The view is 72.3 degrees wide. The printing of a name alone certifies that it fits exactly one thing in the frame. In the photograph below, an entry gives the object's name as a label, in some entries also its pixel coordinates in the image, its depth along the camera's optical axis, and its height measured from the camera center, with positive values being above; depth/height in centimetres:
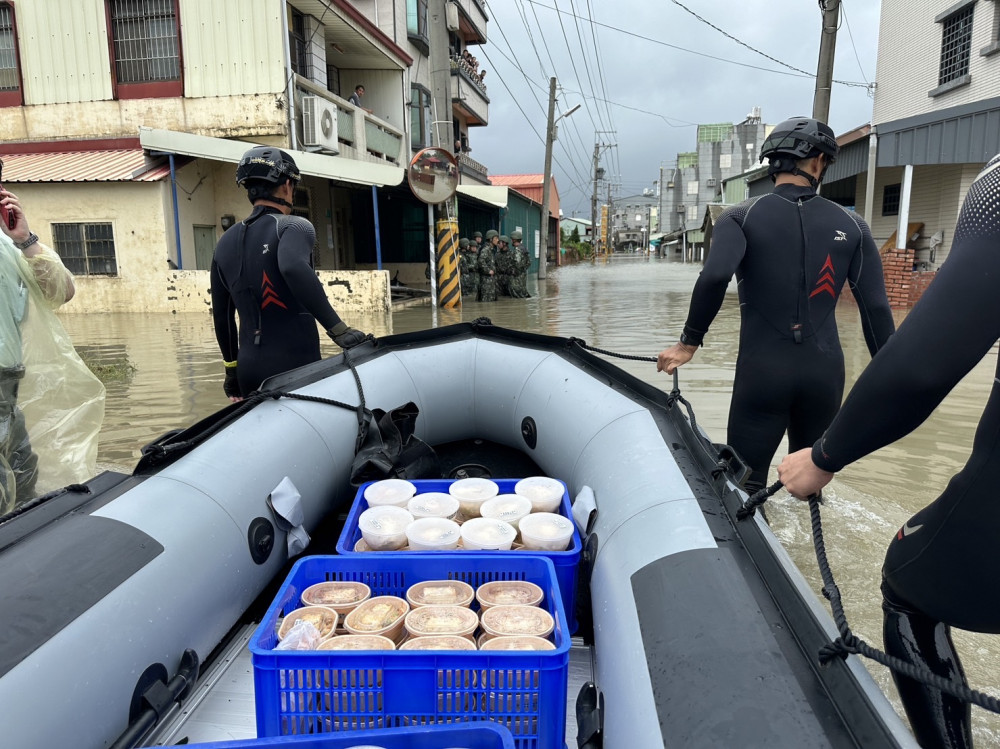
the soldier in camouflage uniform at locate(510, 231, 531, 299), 1702 -32
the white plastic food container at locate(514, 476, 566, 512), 251 -87
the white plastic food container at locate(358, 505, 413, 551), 224 -88
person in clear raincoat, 258 -49
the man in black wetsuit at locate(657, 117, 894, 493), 272 -12
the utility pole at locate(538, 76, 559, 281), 2392 +294
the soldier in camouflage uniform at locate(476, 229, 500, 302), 1616 -32
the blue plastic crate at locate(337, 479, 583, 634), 214 -94
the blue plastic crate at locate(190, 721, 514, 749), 131 -91
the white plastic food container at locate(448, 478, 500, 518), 253 -87
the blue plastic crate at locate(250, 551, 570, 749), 157 -99
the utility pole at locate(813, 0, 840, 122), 887 +254
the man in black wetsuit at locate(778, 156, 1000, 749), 116 -42
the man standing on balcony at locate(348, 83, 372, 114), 1734 +415
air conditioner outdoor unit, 1376 +276
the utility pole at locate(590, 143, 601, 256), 5444 +386
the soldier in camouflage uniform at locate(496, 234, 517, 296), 1677 -12
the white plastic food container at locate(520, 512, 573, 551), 221 -90
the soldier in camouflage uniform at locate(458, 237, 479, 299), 1672 -20
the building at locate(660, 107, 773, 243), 7188 +1023
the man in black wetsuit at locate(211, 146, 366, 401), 295 -10
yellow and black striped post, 1299 -12
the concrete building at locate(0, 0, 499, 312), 1258 +276
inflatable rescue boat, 133 -79
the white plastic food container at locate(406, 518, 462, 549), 219 -89
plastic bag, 165 -91
